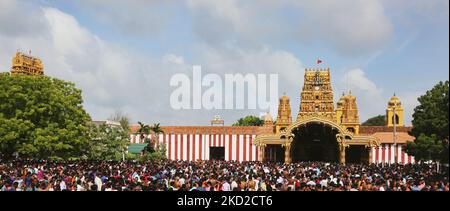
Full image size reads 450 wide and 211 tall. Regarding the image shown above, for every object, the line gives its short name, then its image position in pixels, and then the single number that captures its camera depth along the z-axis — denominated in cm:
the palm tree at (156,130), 4569
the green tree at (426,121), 2831
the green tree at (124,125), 4343
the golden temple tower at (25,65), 3770
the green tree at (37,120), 3144
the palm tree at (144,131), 4492
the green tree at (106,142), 3812
